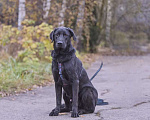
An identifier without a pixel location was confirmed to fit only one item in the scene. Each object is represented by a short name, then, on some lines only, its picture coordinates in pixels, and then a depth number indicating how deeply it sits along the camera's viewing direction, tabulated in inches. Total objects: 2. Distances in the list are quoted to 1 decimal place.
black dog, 197.5
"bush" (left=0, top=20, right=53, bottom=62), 453.4
